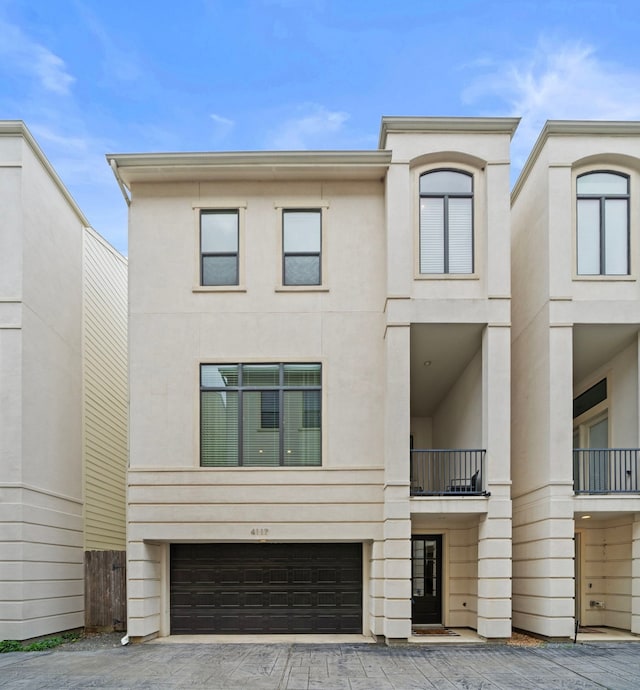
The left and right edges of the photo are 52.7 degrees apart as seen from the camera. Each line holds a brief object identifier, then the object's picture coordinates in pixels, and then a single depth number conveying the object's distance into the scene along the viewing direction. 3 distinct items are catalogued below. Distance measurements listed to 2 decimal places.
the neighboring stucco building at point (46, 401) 11.69
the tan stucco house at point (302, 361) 12.22
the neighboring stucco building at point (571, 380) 11.73
